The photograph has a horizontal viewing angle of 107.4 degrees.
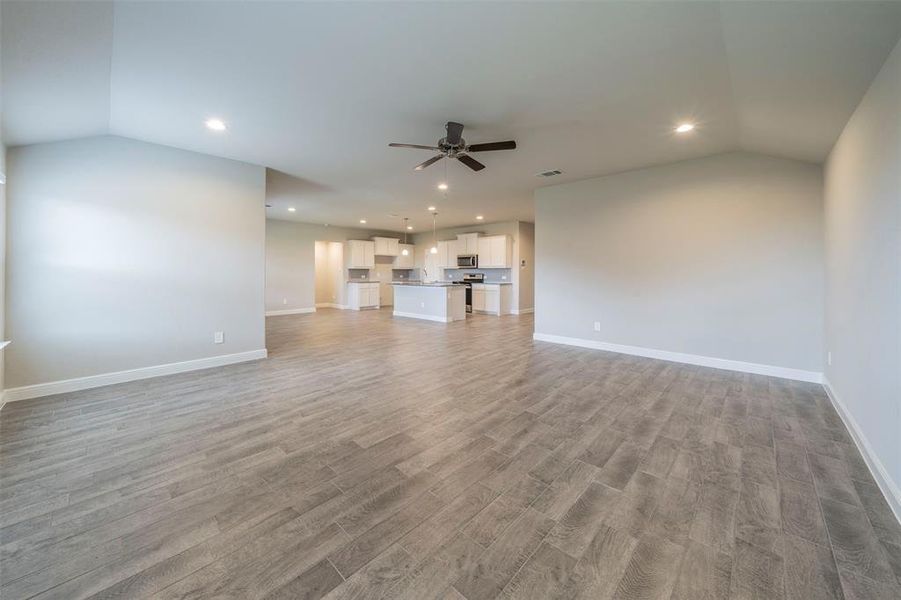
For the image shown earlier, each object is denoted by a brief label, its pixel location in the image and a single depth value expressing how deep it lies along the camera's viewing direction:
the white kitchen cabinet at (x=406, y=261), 11.96
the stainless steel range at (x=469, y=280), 10.20
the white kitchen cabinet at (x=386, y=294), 11.98
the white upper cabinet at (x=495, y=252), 9.29
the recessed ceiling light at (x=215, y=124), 3.26
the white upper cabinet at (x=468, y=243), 9.88
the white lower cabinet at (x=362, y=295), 10.74
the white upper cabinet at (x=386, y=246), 11.21
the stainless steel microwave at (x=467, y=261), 9.96
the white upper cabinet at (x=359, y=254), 10.73
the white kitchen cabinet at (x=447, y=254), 10.46
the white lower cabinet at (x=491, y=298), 9.48
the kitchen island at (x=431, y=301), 8.18
